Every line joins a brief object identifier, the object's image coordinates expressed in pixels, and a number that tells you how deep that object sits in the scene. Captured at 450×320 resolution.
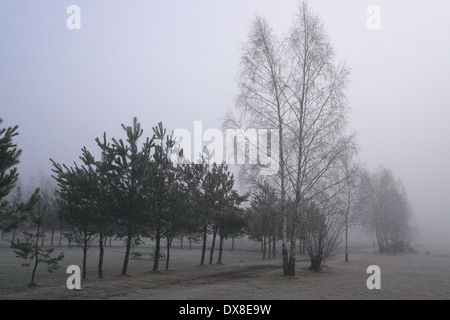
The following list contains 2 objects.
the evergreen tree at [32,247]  14.44
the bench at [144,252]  32.38
